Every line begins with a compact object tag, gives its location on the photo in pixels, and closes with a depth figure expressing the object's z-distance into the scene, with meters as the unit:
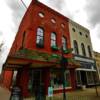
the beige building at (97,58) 15.62
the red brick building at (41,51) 8.51
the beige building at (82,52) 12.93
